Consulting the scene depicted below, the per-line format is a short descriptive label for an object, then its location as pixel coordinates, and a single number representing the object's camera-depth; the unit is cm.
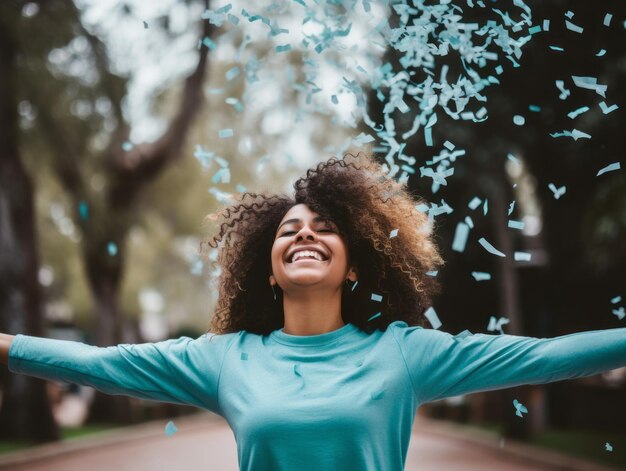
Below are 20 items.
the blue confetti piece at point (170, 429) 274
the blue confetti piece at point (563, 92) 322
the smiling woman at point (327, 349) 231
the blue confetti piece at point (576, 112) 300
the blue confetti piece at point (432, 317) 298
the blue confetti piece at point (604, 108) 301
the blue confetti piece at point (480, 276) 308
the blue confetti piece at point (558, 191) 310
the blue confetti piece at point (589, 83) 294
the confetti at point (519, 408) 280
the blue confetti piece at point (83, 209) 441
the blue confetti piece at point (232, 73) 342
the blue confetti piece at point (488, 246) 287
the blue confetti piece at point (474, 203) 313
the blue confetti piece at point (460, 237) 283
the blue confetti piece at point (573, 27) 315
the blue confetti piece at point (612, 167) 292
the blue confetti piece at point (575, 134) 302
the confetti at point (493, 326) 316
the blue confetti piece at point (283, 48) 328
